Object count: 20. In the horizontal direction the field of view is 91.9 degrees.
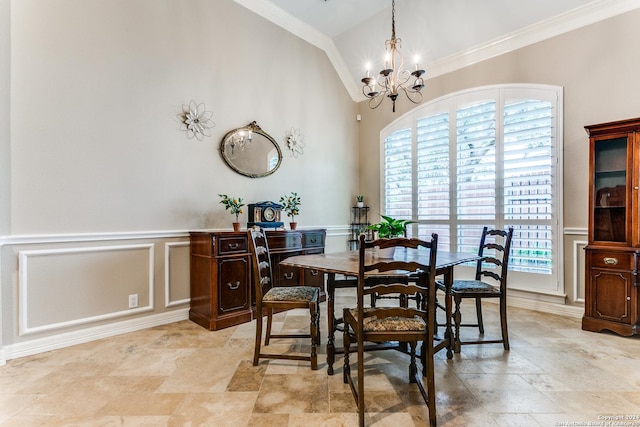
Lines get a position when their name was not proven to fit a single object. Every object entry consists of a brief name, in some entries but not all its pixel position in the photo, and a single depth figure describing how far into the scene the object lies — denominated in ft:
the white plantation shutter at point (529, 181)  11.63
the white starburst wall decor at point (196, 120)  11.19
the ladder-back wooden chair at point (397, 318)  5.41
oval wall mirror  12.34
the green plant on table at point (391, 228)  8.23
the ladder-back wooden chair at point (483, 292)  8.35
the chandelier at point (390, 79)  8.21
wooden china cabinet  9.11
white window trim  11.38
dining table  6.64
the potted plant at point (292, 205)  13.64
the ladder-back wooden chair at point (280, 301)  7.44
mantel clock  11.98
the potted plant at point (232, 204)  11.59
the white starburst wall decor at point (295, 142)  14.56
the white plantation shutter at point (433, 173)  14.29
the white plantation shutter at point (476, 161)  12.94
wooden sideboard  10.07
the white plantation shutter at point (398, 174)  15.75
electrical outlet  9.96
